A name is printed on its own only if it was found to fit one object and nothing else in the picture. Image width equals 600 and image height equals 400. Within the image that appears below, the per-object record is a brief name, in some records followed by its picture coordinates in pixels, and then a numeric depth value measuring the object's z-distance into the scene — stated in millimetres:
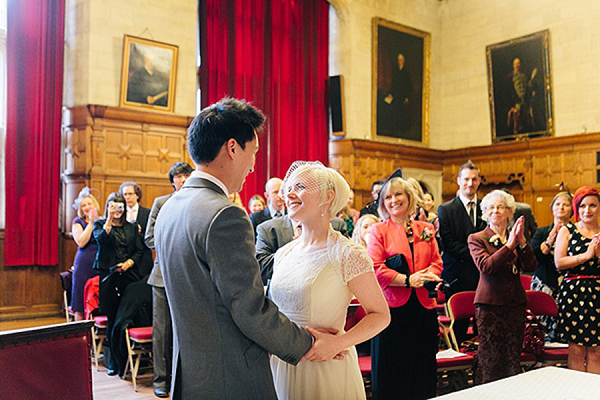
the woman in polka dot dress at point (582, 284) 4488
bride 2309
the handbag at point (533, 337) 4492
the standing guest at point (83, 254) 6227
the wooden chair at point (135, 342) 5254
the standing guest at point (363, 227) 5711
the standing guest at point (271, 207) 6203
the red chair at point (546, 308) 4633
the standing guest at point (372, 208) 7048
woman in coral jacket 3705
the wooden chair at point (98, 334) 5801
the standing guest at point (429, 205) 7514
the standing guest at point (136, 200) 6464
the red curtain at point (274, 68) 11203
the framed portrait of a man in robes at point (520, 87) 12531
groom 1795
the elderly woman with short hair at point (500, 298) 4180
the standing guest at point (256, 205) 7949
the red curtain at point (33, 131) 8742
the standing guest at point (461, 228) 5754
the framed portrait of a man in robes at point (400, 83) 13148
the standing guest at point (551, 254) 5797
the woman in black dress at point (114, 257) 5672
